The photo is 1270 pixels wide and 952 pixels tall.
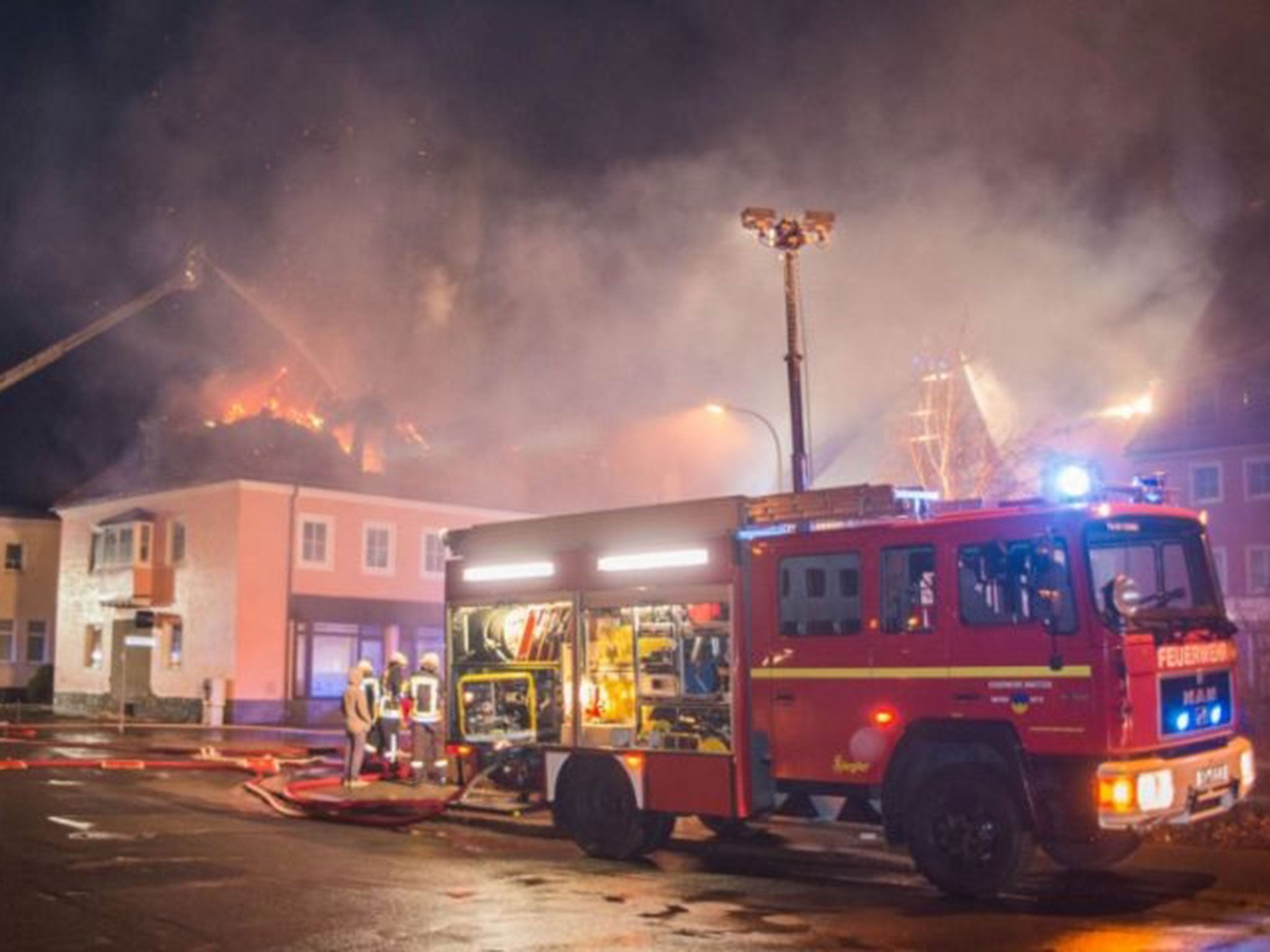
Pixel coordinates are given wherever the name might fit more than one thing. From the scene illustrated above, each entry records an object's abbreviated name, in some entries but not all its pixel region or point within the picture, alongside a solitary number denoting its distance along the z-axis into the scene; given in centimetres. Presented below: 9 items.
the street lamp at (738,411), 2234
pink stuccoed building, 3522
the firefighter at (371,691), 1680
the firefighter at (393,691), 1691
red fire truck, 885
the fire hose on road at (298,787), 1352
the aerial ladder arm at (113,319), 3042
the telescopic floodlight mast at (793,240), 1667
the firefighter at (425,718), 1630
